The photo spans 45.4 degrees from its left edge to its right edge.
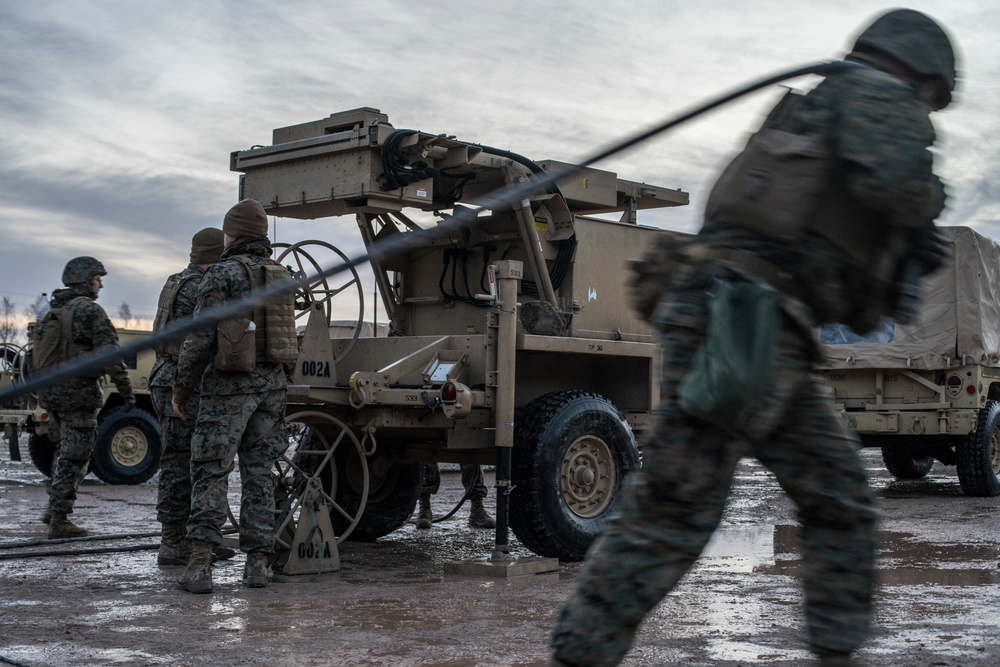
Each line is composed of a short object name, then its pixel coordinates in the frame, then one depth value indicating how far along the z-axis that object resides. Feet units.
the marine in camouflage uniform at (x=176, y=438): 23.54
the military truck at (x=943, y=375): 39.37
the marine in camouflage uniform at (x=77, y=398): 28.07
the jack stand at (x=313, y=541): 22.16
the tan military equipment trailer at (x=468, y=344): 23.18
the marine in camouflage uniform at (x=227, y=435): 20.53
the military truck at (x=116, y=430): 44.73
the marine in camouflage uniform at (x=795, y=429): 9.11
